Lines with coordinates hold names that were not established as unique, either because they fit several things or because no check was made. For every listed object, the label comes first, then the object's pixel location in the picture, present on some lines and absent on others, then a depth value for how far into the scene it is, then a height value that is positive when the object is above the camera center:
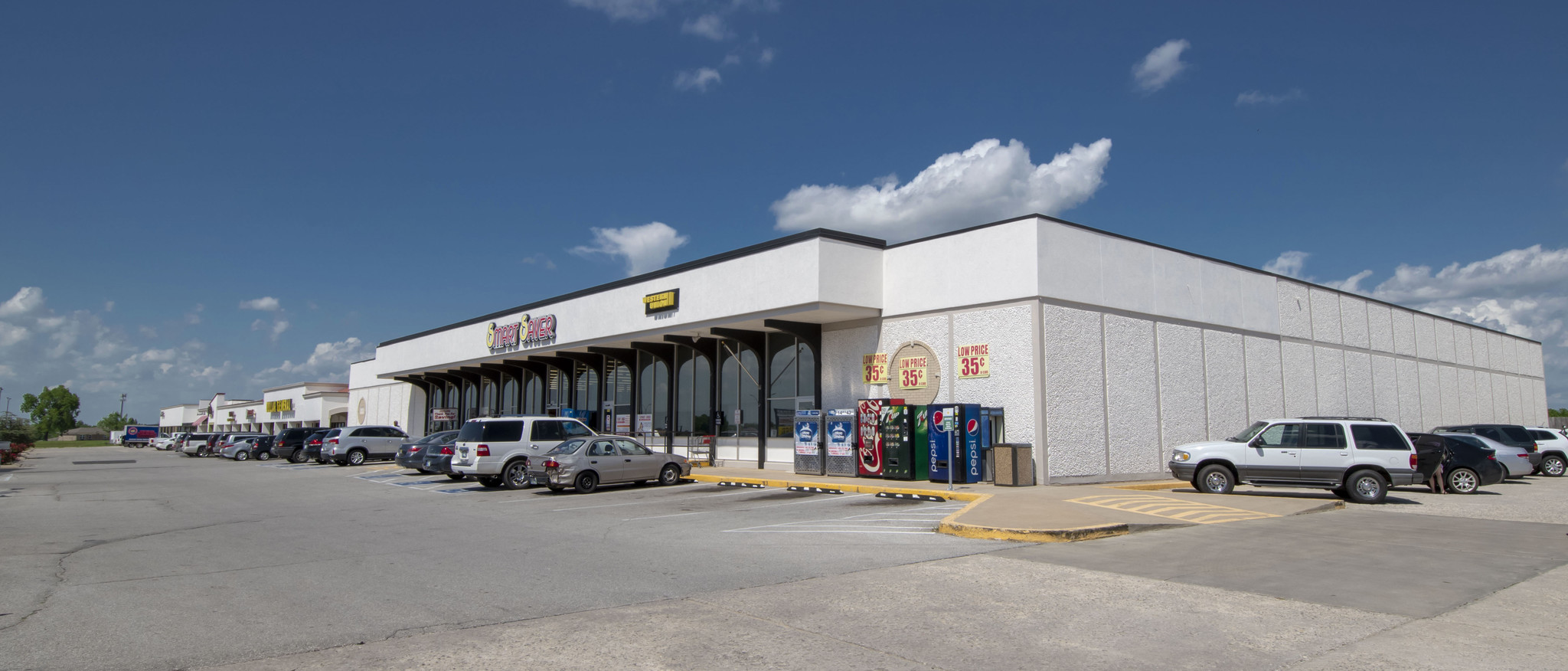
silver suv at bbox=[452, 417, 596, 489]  21.59 -0.62
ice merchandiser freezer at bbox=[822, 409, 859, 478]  21.72 -0.50
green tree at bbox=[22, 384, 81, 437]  158.00 +2.64
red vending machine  21.03 -0.35
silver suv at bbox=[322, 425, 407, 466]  35.12 -0.89
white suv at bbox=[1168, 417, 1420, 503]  16.72 -0.74
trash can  19.41 -0.97
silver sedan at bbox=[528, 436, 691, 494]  19.23 -0.98
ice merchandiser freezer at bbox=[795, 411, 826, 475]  22.62 -0.61
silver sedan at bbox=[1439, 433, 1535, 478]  22.55 -1.05
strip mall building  20.77 +2.31
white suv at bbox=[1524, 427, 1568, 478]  25.19 -0.93
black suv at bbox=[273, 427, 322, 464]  40.75 -1.06
